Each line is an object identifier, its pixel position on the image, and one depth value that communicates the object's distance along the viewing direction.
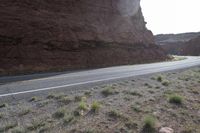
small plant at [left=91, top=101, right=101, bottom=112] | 7.59
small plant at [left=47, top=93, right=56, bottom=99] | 9.16
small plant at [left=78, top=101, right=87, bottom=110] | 7.59
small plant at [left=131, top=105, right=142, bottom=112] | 7.93
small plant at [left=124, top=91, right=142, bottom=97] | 10.06
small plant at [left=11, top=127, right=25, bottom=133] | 5.78
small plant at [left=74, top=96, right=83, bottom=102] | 8.77
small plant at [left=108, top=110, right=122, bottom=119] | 7.24
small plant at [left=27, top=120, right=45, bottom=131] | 6.05
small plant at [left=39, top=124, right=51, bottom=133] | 5.89
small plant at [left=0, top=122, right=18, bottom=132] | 5.91
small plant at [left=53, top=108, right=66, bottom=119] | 6.94
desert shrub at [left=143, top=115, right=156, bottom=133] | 6.53
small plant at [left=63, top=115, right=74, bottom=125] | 6.52
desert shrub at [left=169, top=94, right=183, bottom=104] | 9.25
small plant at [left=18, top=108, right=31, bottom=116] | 7.05
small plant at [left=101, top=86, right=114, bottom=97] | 10.07
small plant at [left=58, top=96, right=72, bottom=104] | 8.50
